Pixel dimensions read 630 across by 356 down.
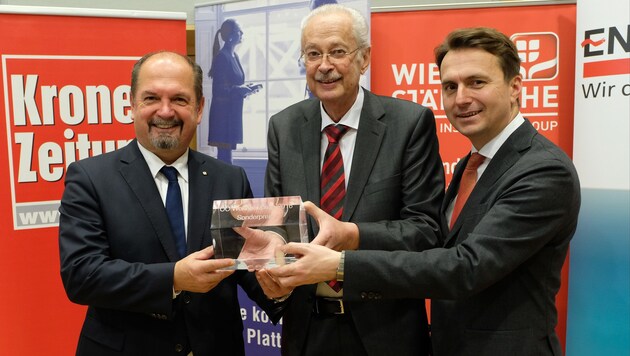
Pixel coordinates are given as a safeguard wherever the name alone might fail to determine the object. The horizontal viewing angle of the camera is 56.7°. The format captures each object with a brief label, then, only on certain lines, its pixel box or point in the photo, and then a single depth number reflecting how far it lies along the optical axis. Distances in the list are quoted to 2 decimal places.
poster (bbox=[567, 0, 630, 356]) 2.96
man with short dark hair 1.79
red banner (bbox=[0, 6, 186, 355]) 3.38
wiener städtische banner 3.43
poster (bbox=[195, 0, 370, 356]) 3.73
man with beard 1.92
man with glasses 2.09
